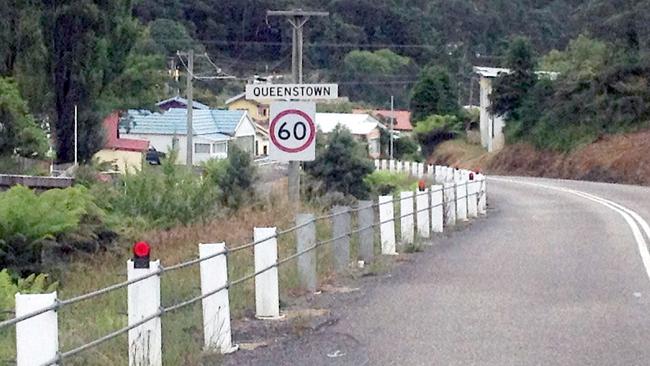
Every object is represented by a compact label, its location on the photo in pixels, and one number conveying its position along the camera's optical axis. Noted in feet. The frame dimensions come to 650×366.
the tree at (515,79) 237.25
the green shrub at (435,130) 277.23
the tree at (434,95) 287.07
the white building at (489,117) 251.60
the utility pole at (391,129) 231.77
